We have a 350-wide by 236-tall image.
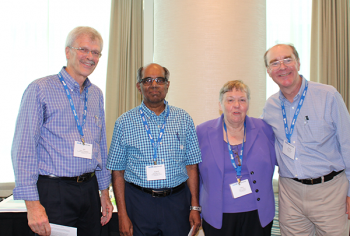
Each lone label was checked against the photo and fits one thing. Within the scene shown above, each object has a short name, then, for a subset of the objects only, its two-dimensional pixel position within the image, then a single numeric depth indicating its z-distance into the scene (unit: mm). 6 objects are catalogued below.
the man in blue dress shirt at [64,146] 1565
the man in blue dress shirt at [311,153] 2008
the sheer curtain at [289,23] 4992
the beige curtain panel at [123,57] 4594
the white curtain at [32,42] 4648
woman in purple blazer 1973
